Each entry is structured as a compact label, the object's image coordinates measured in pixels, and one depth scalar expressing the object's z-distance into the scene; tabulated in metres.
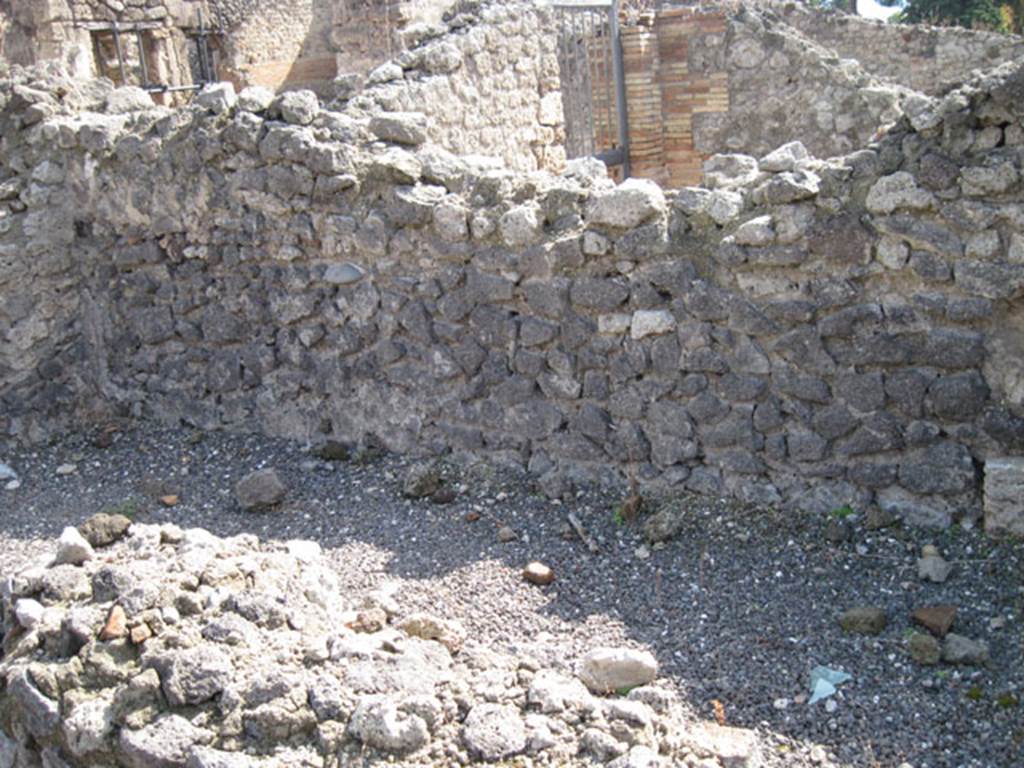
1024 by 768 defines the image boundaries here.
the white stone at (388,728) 3.18
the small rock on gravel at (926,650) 3.77
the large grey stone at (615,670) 3.71
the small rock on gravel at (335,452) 5.87
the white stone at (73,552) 4.19
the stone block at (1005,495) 4.23
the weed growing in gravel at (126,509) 5.46
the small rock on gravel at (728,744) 3.26
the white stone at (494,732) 3.15
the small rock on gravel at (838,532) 4.51
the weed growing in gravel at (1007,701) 3.52
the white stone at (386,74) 6.66
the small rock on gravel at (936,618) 3.90
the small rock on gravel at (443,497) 5.32
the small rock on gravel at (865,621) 3.97
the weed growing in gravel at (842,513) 4.62
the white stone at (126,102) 6.84
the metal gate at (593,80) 9.22
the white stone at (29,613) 3.89
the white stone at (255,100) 5.96
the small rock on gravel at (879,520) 4.52
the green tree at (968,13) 20.22
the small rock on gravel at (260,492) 5.45
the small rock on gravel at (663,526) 4.73
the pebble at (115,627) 3.63
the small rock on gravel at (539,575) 4.54
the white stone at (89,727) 3.46
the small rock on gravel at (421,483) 5.38
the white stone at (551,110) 8.36
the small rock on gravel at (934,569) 4.20
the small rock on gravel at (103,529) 4.72
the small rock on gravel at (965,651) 3.73
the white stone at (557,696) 3.29
